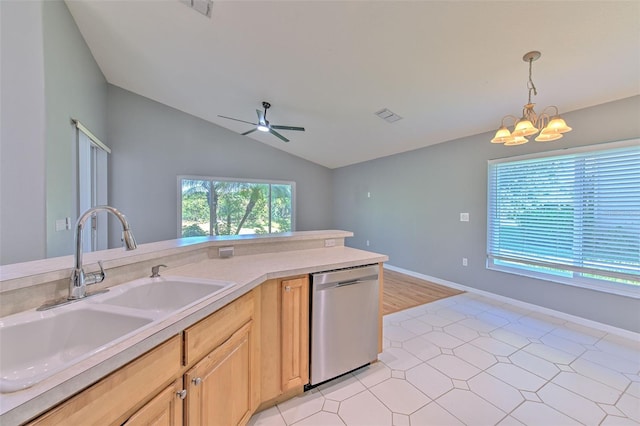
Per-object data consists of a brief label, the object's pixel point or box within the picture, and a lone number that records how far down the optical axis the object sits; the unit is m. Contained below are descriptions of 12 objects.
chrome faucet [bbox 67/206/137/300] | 1.00
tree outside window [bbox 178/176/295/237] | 5.43
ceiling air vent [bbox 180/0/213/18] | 2.27
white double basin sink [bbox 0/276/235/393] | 0.83
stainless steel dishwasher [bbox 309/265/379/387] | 1.71
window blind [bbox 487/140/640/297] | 2.50
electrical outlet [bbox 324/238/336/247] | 2.42
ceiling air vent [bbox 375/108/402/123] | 3.58
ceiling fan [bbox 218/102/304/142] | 3.58
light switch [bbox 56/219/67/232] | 2.63
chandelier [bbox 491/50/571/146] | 1.84
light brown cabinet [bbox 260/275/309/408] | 1.56
